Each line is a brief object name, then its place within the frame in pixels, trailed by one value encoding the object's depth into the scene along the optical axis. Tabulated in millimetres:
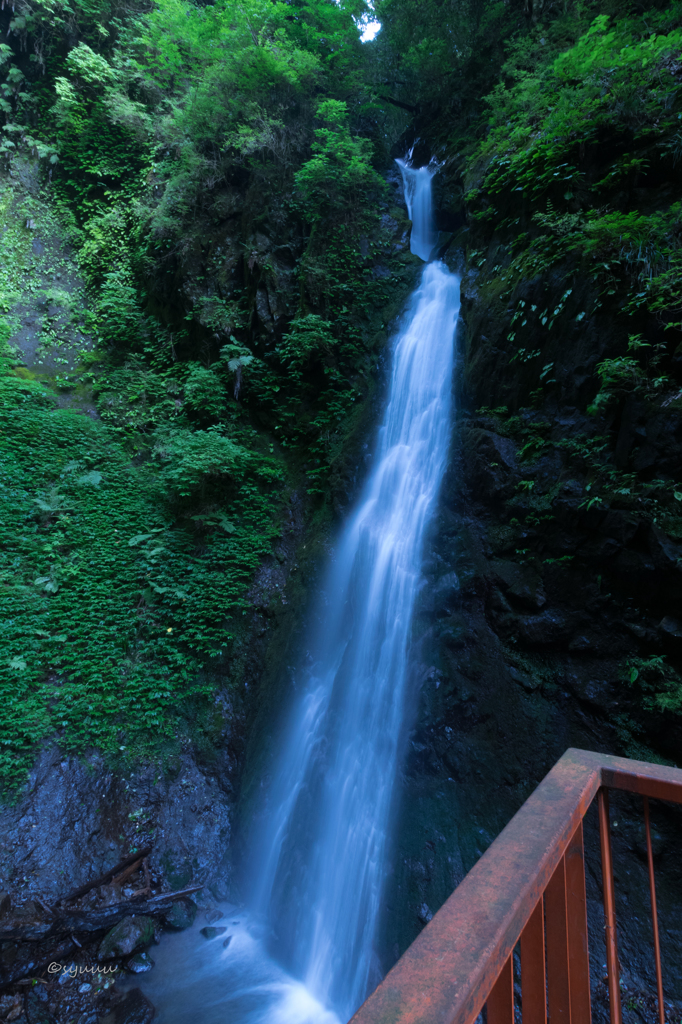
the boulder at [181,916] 4848
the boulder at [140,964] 4371
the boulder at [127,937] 4402
